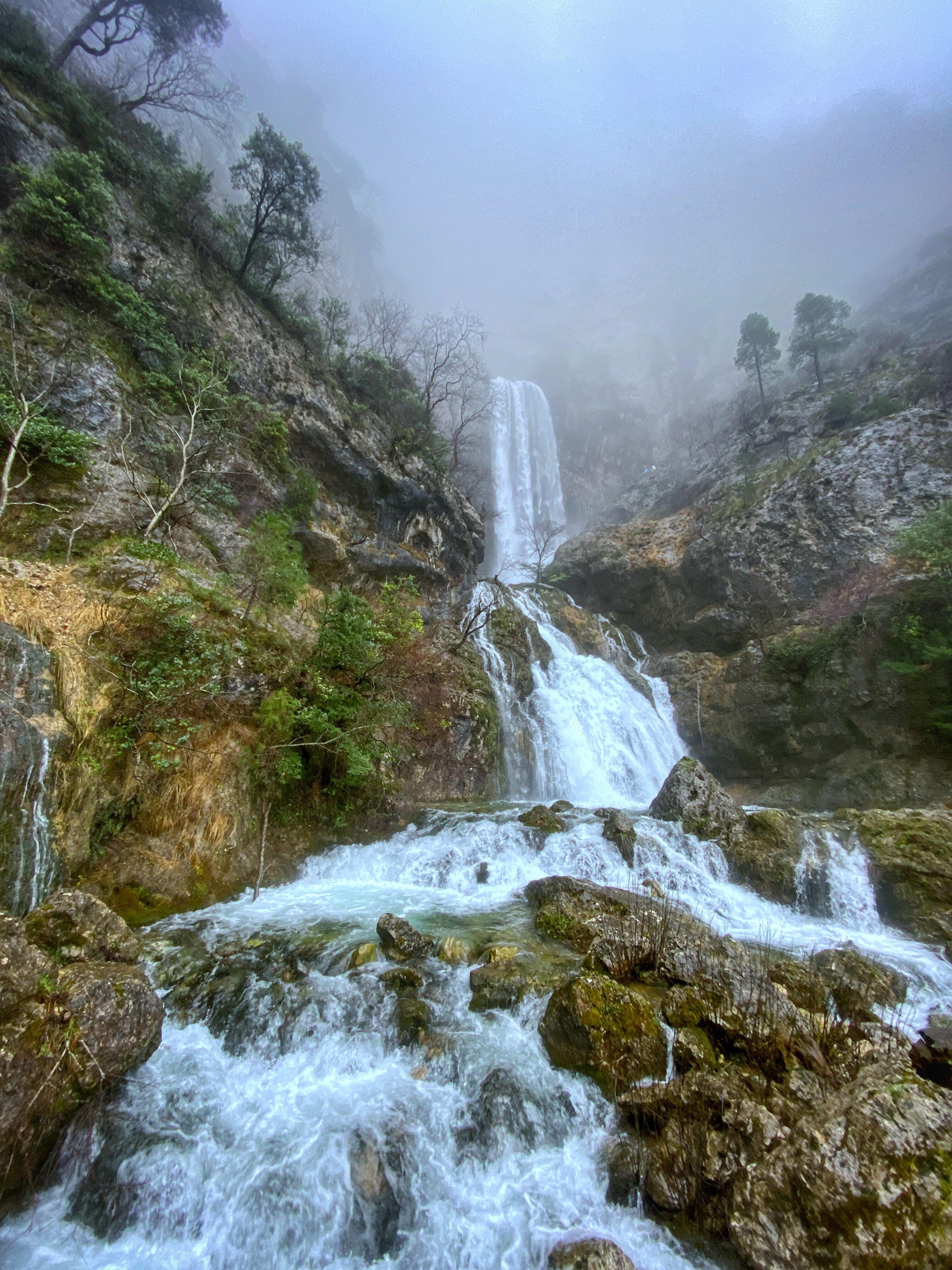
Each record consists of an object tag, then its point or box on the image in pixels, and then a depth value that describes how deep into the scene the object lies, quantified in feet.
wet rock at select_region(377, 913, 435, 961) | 19.36
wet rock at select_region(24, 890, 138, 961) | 14.19
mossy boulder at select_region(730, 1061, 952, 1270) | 7.63
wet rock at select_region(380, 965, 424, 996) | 17.07
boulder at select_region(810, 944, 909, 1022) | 16.28
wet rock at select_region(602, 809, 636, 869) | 31.17
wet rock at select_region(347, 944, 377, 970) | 18.33
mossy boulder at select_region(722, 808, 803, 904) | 29.68
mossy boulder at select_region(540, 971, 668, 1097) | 12.93
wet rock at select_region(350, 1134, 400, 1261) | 10.18
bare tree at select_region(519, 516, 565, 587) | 101.04
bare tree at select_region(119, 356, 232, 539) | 34.78
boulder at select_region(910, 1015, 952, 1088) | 11.87
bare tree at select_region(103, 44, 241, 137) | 50.96
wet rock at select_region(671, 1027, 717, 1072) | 12.48
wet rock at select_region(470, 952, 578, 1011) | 16.52
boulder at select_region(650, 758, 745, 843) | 33.68
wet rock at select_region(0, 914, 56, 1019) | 11.05
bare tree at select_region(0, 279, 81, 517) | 25.17
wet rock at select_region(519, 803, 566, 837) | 33.53
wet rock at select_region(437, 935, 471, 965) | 19.20
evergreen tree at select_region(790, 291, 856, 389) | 105.60
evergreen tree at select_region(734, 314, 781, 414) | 117.39
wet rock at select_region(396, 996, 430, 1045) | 14.98
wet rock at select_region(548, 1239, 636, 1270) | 9.01
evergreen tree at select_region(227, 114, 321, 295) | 53.11
